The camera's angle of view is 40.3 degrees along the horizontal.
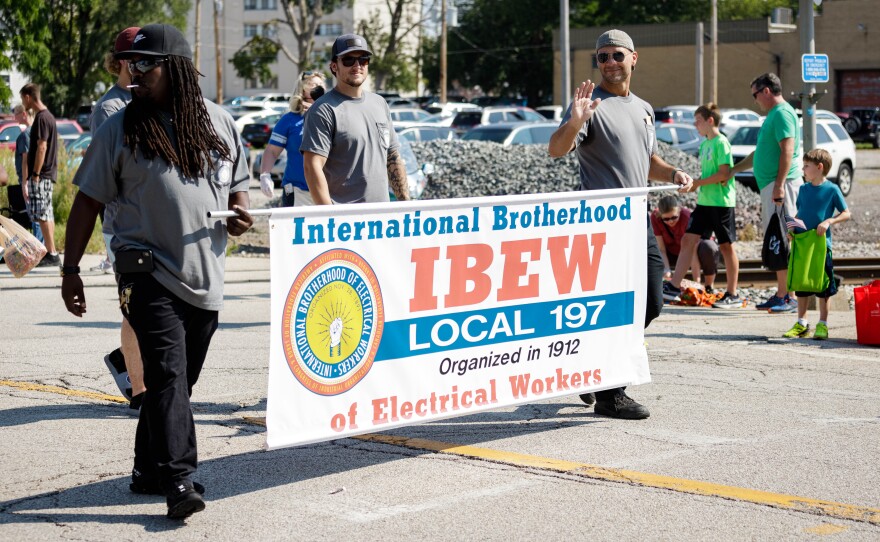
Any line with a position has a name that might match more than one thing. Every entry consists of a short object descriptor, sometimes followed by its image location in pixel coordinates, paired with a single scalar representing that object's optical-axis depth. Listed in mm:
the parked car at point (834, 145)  25703
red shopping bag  9117
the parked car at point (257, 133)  41938
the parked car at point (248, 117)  48719
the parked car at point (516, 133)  26547
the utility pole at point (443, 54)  59406
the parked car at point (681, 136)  29328
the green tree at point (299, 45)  54719
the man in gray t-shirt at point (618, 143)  6488
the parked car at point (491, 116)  44125
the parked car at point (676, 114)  42500
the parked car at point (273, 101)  58438
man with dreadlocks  4777
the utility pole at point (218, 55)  61900
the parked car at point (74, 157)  17141
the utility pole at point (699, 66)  51781
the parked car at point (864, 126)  46969
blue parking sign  11922
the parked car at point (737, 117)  43594
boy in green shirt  11562
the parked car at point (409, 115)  46294
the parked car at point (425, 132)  29844
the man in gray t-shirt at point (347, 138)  6598
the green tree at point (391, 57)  65438
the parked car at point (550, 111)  50312
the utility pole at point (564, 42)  30748
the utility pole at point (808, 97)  12148
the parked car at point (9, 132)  27438
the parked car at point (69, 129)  34656
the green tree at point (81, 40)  51875
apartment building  95438
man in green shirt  10383
